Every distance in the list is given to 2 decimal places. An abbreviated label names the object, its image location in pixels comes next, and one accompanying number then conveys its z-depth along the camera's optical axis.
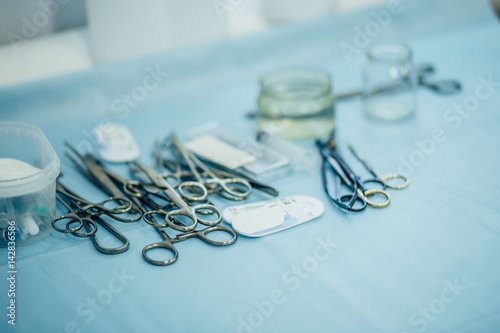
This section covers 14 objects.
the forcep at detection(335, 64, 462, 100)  1.11
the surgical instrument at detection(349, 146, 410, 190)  0.95
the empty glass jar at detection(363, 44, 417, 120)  1.08
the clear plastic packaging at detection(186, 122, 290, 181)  0.98
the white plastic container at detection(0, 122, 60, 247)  0.88
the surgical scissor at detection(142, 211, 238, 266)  0.87
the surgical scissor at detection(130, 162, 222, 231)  0.89
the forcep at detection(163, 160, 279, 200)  0.94
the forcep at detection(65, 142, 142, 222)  0.92
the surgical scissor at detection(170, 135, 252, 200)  0.94
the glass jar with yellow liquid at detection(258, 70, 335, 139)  1.03
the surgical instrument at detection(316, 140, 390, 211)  0.93
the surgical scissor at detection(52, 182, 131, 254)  0.89
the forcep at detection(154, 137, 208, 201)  0.93
